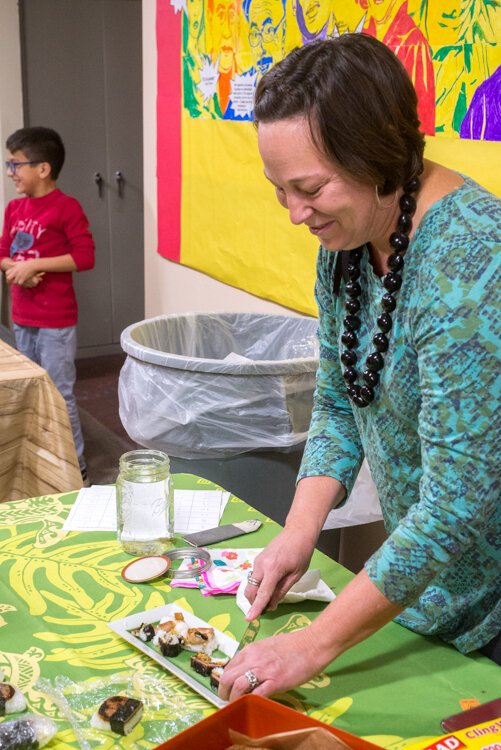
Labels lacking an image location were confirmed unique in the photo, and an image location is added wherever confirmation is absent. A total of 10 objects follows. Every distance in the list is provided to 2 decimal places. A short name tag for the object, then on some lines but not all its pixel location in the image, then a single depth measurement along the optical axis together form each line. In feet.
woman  2.66
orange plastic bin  2.32
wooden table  7.18
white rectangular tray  2.89
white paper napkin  3.51
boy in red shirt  10.50
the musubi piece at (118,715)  2.65
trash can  6.11
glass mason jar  3.93
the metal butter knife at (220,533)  4.01
